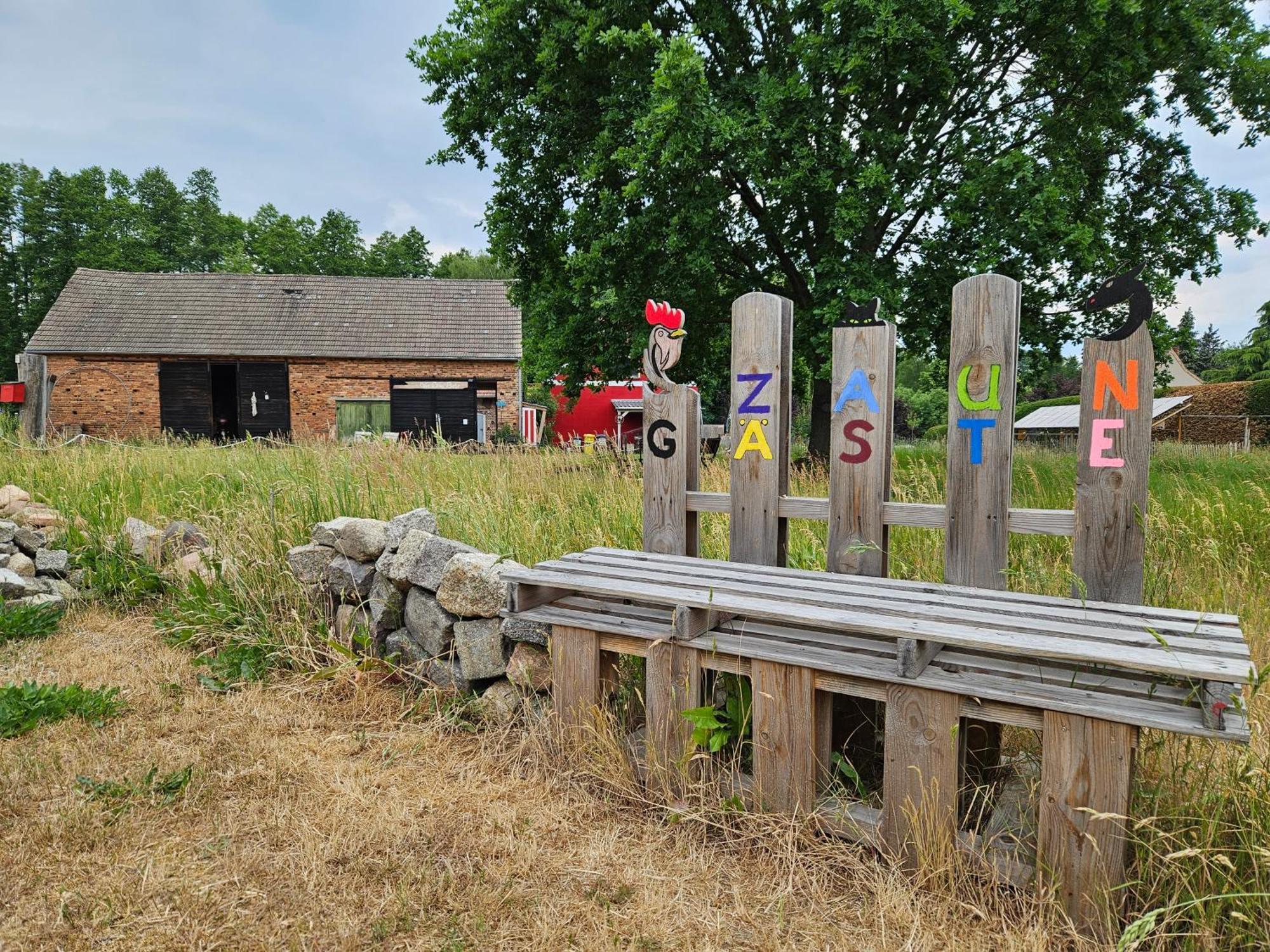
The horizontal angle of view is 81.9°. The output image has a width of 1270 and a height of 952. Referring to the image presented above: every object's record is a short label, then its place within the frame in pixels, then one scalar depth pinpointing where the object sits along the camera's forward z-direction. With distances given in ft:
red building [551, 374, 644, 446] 85.15
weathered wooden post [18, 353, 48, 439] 37.32
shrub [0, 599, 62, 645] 13.52
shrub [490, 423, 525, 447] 68.48
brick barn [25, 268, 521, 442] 72.54
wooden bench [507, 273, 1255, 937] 5.87
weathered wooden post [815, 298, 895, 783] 8.87
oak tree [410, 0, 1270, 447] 28.86
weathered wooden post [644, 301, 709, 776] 10.45
